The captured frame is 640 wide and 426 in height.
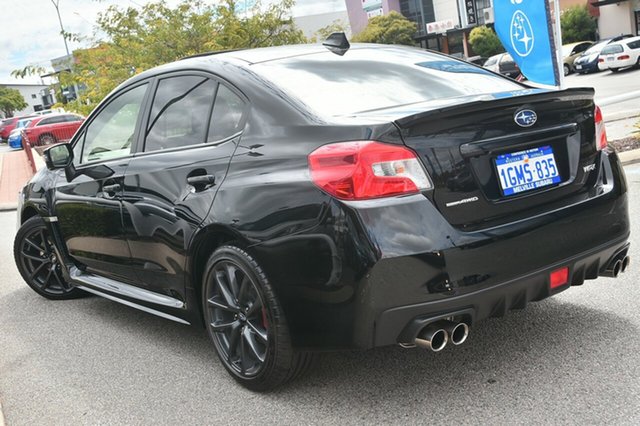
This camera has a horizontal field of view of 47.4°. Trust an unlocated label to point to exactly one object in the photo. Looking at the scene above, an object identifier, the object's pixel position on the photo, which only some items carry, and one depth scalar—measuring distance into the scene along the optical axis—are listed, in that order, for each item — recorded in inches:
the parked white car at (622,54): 1213.7
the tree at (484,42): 2335.1
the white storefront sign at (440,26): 2743.6
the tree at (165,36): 573.3
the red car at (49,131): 1169.7
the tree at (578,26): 1983.3
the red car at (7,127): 1812.0
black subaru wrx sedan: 116.3
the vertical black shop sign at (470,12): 2682.1
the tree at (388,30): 2532.0
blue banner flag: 375.2
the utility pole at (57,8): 1427.8
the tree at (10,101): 4598.9
